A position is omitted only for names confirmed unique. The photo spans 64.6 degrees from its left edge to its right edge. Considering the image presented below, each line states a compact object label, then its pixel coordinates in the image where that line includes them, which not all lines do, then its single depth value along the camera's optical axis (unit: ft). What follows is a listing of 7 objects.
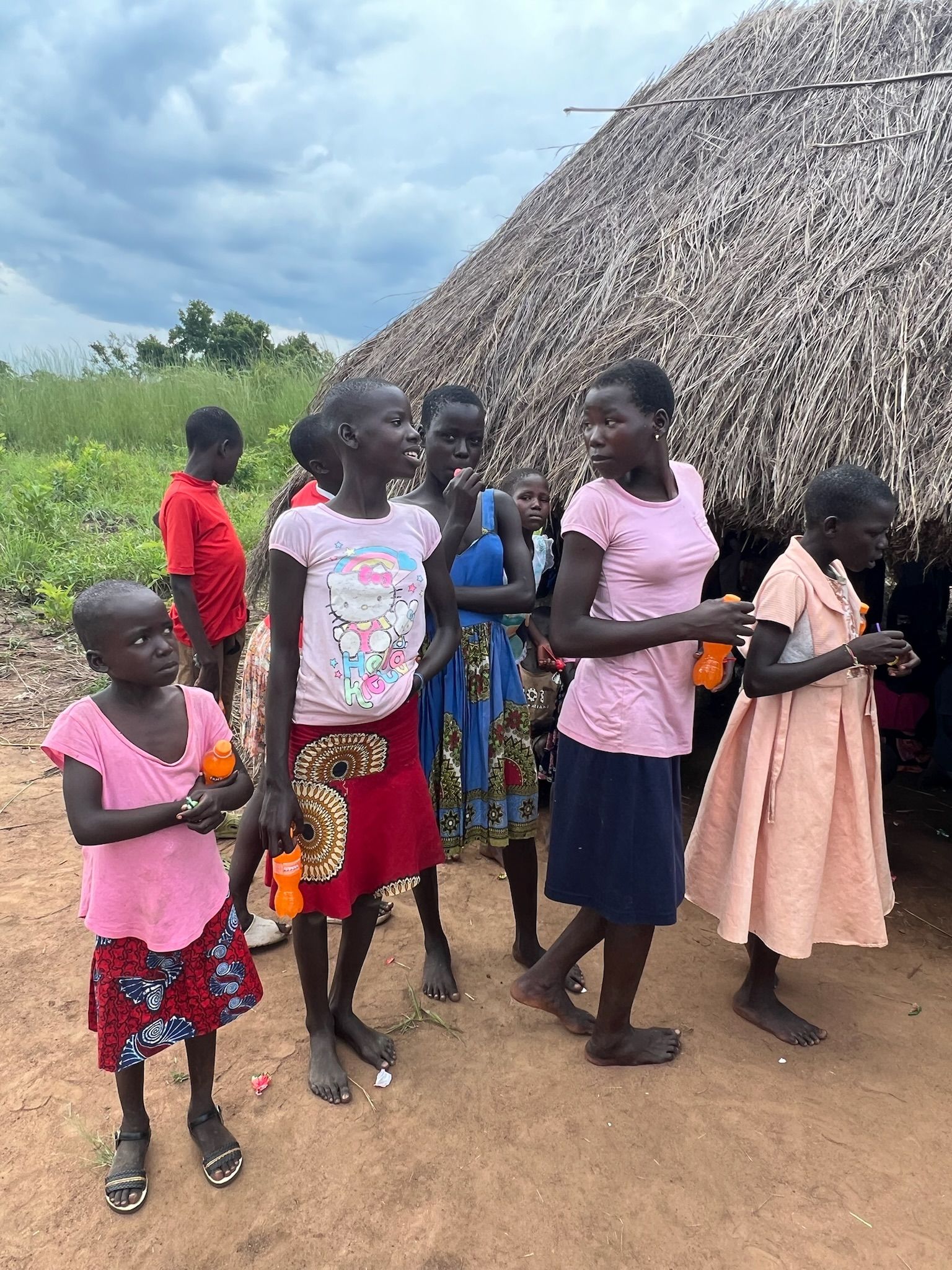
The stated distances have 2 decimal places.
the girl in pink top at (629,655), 5.95
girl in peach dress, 6.79
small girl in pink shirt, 5.21
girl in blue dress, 7.57
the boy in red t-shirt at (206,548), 10.46
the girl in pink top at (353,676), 5.88
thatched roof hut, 9.77
